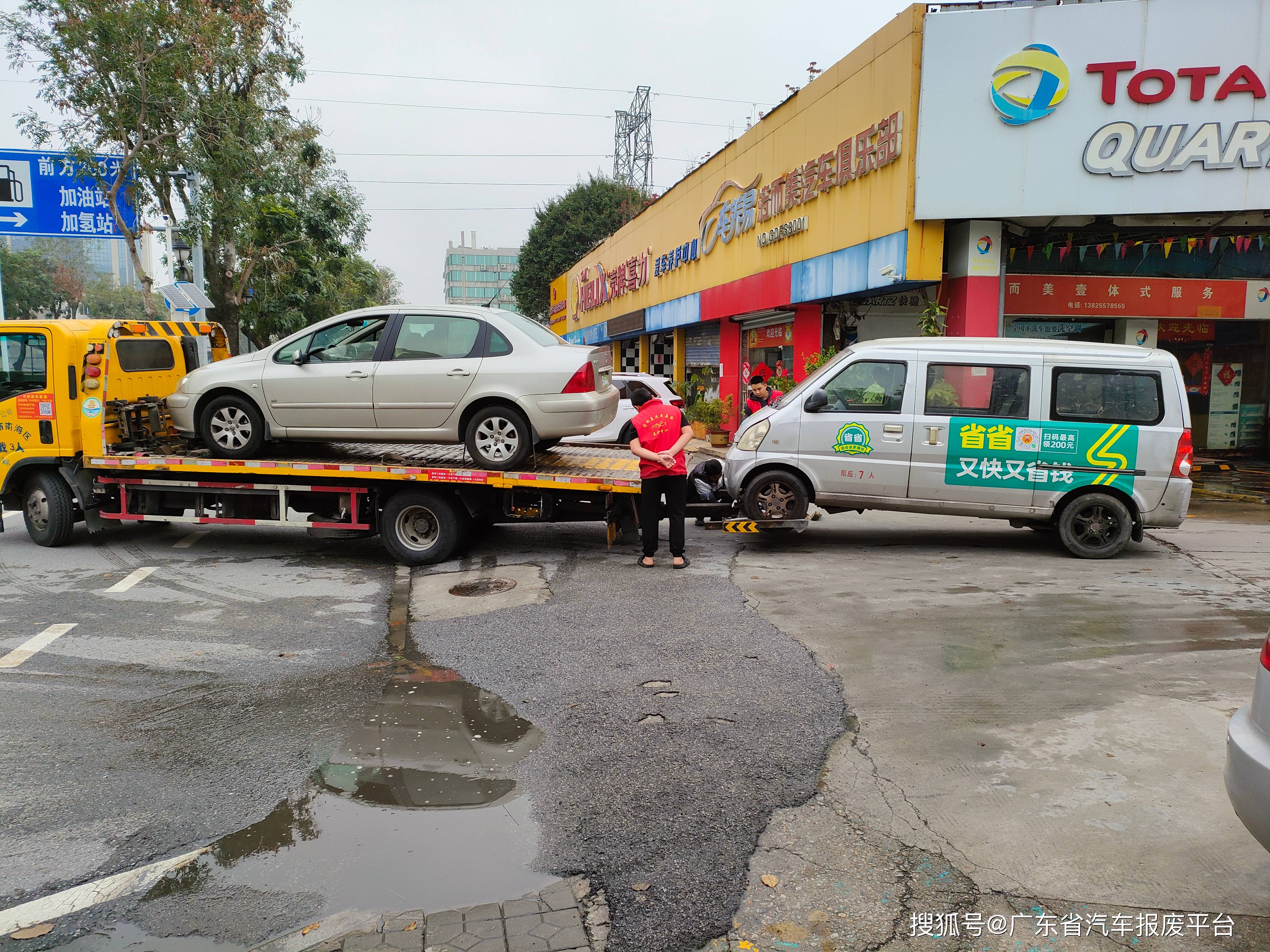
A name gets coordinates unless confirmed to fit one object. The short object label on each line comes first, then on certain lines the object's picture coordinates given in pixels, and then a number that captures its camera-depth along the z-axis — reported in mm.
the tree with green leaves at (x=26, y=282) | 43256
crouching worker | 9406
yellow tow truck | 8227
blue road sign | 16062
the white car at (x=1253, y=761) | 2648
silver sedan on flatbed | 7969
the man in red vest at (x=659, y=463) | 7891
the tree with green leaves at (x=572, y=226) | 46000
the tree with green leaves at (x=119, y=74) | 14312
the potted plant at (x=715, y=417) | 20562
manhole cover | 7414
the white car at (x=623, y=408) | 12680
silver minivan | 8523
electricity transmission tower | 51000
